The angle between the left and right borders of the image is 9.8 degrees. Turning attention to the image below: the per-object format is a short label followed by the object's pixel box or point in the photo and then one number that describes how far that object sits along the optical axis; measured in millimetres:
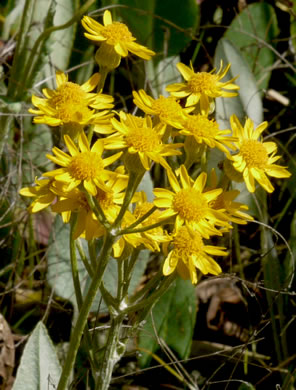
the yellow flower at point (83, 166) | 503
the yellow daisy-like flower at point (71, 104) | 515
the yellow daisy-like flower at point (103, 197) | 510
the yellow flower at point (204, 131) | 519
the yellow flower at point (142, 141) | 501
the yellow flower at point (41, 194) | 517
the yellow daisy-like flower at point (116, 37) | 536
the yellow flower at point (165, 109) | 519
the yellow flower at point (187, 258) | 512
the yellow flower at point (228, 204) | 523
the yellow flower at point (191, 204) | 508
